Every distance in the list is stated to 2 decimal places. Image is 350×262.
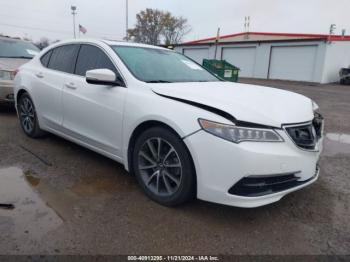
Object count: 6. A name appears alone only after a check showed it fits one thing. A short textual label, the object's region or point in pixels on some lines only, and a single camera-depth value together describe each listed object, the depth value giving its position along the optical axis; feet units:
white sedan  8.29
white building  77.77
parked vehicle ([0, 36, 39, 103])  20.49
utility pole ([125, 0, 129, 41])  115.55
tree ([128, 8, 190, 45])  165.68
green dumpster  53.06
